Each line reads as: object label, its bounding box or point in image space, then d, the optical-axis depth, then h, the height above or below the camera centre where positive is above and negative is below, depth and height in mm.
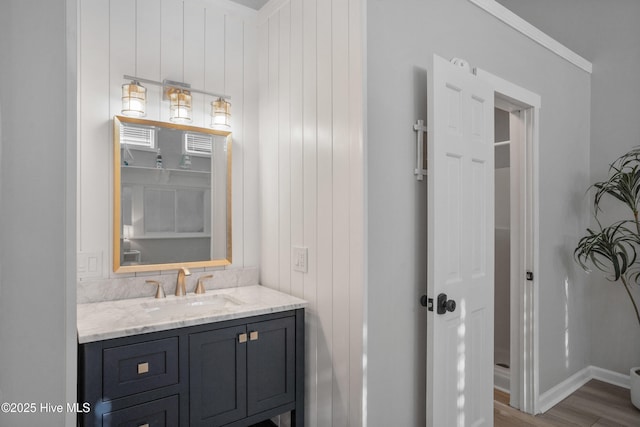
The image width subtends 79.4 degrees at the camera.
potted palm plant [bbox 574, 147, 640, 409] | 2678 -181
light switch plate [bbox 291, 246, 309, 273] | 1998 -236
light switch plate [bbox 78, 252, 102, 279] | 1905 -254
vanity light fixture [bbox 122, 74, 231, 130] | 1969 +611
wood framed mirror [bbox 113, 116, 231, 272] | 2016 +100
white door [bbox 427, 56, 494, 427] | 1739 -168
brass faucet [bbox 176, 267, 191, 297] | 2100 -379
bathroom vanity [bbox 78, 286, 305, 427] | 1430 -613
